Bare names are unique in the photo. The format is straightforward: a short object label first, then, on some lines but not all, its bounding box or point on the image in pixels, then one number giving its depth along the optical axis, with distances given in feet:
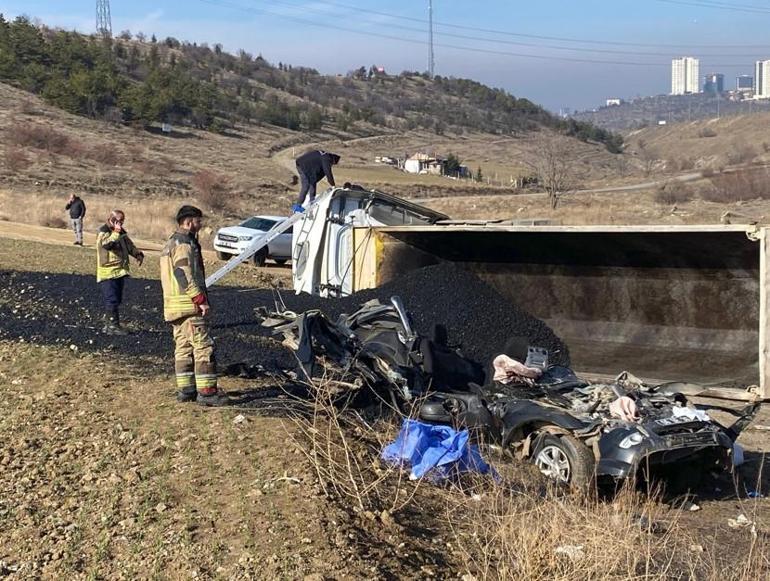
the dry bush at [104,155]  160.45
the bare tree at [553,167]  173.88
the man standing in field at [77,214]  71.31
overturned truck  30.78
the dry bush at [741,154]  279.08
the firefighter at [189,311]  23.22
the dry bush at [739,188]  163.32
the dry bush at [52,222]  91.81
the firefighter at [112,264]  32.81
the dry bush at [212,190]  135.85
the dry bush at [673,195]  161.27
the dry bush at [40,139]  158.40
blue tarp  20.10
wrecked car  20.70
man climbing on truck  46.29
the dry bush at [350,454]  17.89
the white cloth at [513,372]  25.61
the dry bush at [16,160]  136.87
